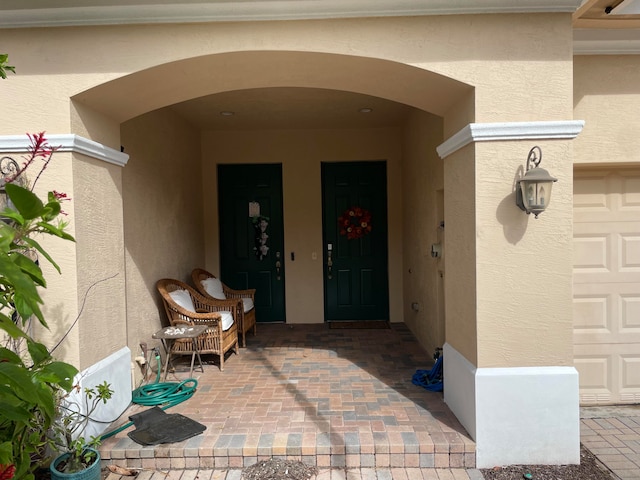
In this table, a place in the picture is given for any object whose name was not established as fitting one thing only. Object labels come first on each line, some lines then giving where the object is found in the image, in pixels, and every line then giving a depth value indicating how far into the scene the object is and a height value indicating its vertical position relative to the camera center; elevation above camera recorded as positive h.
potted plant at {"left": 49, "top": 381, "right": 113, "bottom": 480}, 2.24 -1.25
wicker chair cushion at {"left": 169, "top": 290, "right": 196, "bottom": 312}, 4.15 -0.69
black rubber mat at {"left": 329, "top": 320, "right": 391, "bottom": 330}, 5.63 -1.35
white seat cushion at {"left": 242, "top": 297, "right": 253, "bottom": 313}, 4.96 -0.91
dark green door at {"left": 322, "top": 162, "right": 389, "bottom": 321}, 5.96 -0.18
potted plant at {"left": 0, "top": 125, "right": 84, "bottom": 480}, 1.24 -0.46
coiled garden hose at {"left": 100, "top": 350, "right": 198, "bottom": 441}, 3.22 -1.33
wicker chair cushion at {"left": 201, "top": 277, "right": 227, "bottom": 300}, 5.01 -0.69
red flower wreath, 5.91 +0.11
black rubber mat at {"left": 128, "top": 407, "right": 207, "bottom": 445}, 2.68 -1.36
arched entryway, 2.82 +0.98
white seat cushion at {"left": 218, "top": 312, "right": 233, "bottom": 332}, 4.13 -0.93
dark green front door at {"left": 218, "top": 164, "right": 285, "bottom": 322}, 6.01 +0.00
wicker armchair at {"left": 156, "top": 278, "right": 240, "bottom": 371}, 3.94 -0.89
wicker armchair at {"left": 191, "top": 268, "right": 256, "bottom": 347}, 4.71 -0.82
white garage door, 3.25 -0.48
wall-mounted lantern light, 2.41 +0.23
